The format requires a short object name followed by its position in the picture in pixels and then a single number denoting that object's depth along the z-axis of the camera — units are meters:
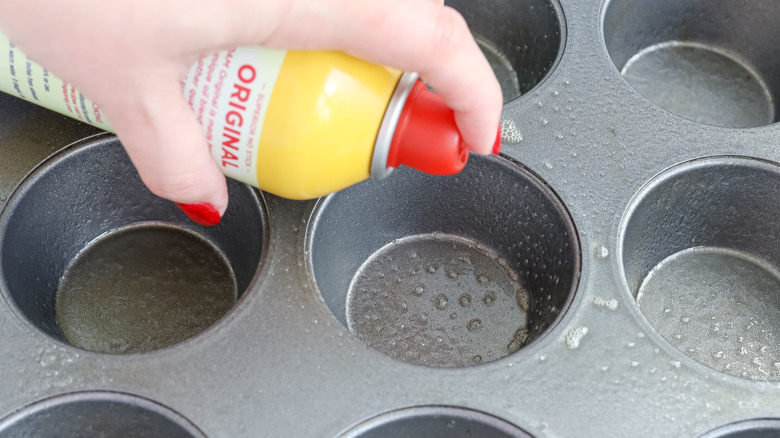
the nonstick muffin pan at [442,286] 0.50
